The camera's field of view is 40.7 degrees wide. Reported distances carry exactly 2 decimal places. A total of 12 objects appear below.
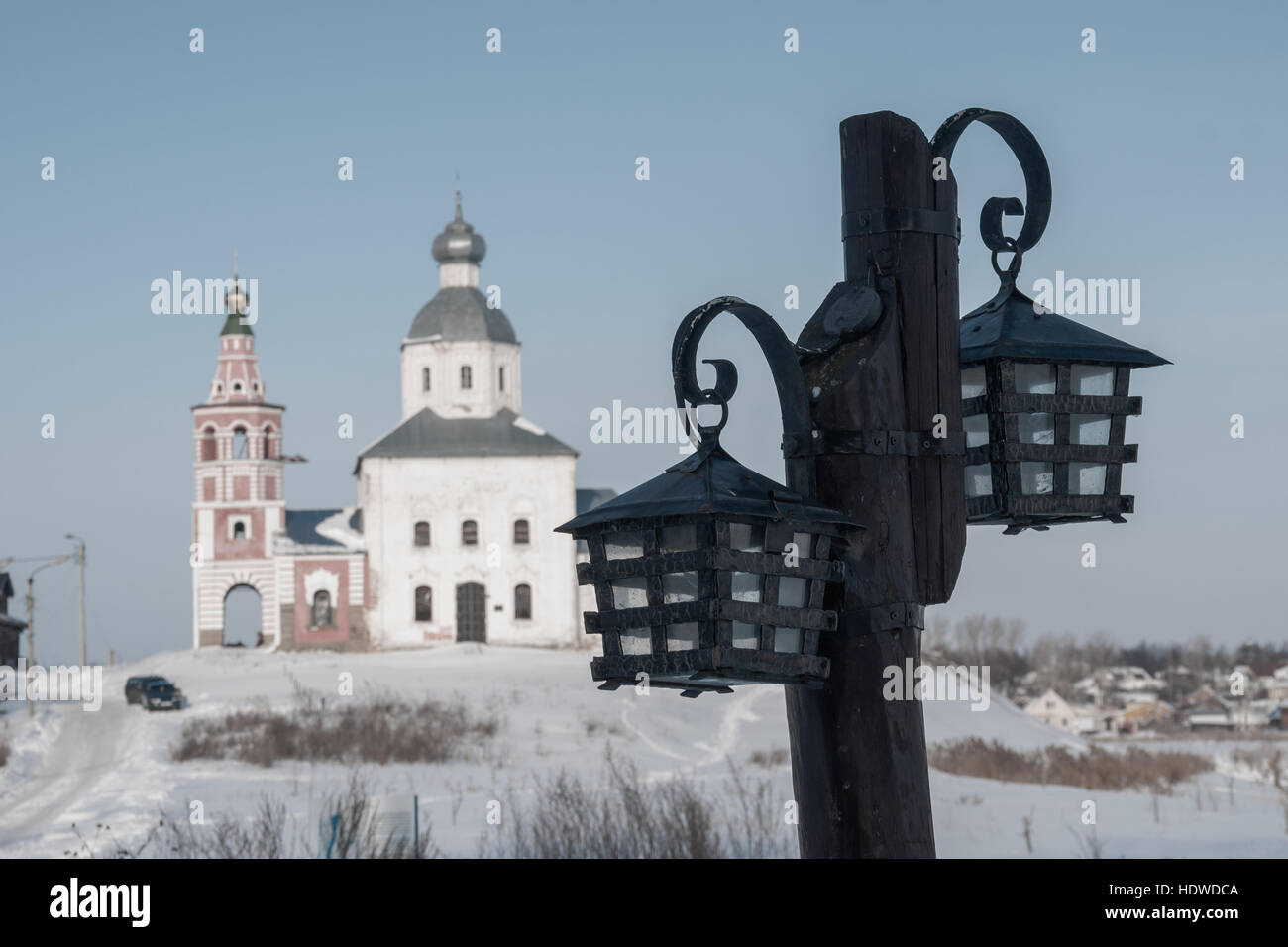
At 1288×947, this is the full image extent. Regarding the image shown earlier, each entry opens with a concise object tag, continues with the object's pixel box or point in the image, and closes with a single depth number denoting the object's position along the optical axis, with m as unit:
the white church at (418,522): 49.56
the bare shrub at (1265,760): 25.46
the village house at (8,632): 49.59
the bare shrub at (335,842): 14.23
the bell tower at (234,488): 51.06
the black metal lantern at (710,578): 3.66
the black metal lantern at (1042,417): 4.36
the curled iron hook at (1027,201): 4.36
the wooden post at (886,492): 3.94
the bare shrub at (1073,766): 25.25
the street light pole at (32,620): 44.12
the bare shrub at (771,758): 27.78
